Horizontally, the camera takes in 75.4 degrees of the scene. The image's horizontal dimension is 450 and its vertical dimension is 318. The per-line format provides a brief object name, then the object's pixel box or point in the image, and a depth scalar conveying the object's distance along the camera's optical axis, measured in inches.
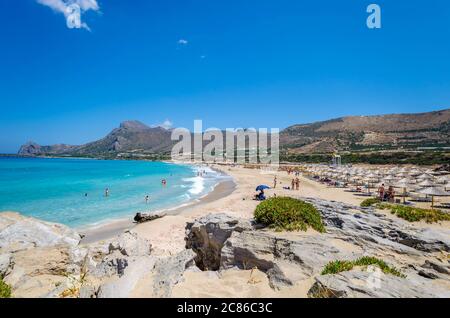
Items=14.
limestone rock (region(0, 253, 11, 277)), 285.8
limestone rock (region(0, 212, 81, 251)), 463.2
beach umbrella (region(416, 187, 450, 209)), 820.0
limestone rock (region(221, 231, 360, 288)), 235.3
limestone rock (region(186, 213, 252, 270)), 364.8
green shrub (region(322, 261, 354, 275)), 221.1
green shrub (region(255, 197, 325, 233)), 326.8
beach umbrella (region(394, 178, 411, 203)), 977.1
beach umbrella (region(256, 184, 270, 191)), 1116.6
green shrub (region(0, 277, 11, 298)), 233.6
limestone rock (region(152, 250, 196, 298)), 210.9
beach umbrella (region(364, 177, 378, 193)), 1221.9
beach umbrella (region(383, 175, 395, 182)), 1112.8
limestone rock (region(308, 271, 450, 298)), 179.6
